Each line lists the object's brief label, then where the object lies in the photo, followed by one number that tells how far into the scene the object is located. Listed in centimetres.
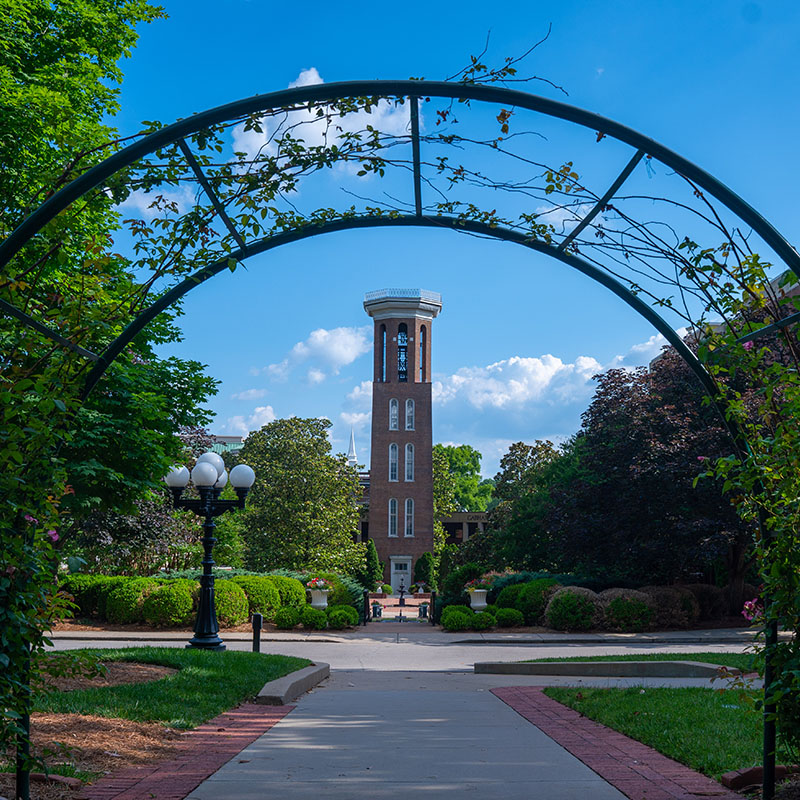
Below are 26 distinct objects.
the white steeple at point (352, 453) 10972
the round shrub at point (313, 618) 2089
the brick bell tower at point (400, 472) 5081
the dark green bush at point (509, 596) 2159
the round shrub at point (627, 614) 1991
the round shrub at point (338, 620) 2105
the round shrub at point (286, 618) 2091
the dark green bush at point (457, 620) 2077
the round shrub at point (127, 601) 1995
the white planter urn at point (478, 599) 2197
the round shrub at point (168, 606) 1977
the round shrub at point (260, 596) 2109
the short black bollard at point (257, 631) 1423
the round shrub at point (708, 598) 2183
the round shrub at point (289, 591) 2198
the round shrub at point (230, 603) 1961
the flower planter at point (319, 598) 2180
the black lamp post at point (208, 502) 1252
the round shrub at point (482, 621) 2072
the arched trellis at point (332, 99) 396
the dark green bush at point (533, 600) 2109
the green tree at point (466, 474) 8644
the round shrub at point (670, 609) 2045
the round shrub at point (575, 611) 1991
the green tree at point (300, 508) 3516
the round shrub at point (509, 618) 2083
